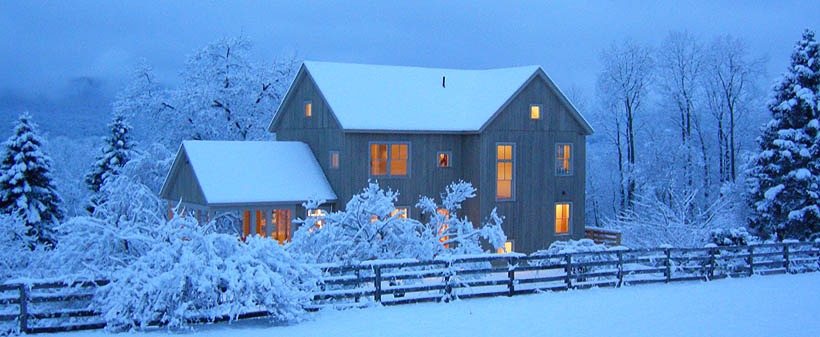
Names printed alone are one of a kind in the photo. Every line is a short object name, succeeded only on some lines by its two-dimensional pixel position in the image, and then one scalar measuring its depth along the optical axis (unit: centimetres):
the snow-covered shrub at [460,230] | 1962
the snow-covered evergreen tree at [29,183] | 3369
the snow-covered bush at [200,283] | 1403
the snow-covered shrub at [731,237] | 2250
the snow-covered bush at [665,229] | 2620
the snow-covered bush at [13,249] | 1707
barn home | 2670
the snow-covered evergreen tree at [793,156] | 2877
